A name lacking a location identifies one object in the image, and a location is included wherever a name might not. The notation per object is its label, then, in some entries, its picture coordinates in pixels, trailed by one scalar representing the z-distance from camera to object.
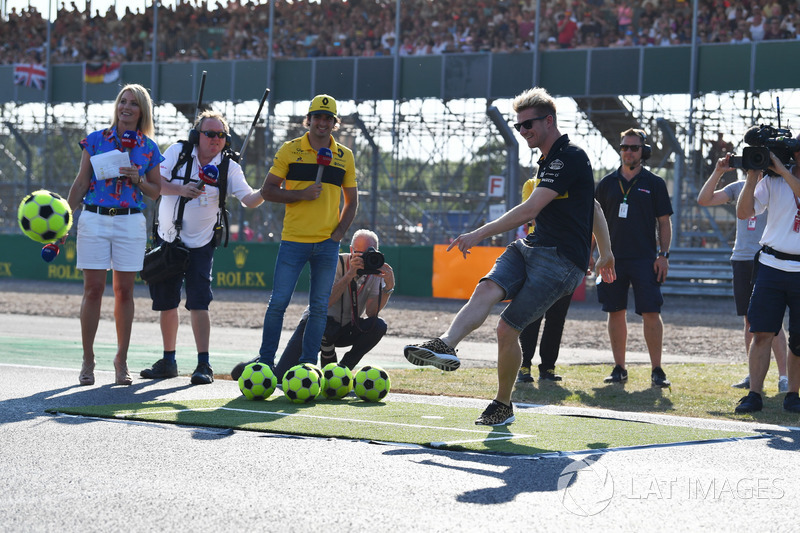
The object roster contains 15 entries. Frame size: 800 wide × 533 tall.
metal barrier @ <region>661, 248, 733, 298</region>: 43.91
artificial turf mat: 10.91
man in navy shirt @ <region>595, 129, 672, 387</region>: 17.50
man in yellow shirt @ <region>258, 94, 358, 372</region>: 14.73
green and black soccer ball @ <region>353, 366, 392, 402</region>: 13.99
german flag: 59.53
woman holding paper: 14.86
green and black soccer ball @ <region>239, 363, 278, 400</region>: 13.77
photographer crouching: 16.16
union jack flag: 60.56
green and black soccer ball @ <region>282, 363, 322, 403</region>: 13.56
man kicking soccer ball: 11.84
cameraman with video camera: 14.18
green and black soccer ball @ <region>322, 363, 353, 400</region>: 14.19
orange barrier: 40.81
